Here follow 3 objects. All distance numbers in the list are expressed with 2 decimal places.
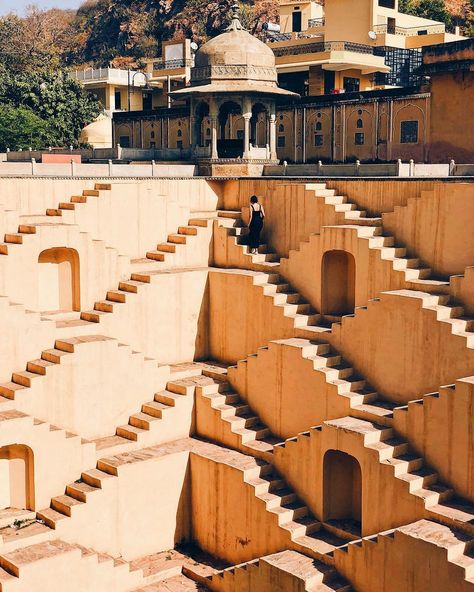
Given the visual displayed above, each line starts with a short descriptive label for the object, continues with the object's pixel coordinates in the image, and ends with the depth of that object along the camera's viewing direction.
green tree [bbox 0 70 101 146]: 49.81
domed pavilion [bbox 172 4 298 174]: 23.89
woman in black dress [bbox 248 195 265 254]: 21.23
